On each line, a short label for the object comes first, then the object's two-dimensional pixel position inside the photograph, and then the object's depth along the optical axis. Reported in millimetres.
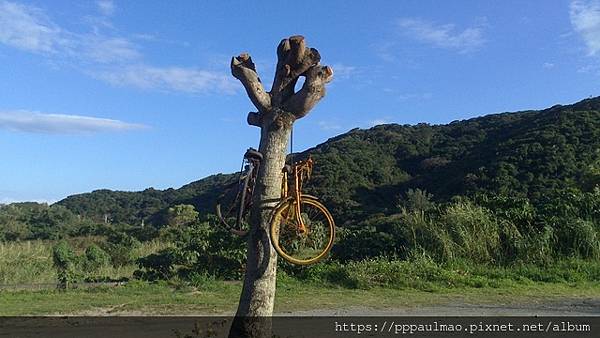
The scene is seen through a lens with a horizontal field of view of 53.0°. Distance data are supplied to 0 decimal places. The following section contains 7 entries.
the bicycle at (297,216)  5914
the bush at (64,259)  14427
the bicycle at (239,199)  6609
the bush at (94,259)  15828
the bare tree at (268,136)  5742
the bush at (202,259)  13453
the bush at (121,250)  17469
